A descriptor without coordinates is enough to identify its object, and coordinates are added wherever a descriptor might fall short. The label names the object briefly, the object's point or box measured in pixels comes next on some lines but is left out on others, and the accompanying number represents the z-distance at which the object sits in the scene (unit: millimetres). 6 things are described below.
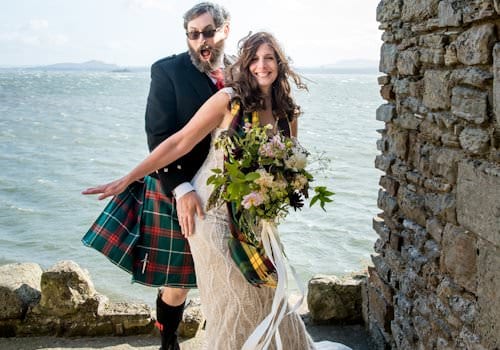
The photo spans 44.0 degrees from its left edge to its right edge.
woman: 3211
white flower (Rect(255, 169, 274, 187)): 2973
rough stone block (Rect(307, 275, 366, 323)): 4746
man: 3475
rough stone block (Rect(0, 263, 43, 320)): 4562
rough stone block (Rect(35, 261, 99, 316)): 4598
